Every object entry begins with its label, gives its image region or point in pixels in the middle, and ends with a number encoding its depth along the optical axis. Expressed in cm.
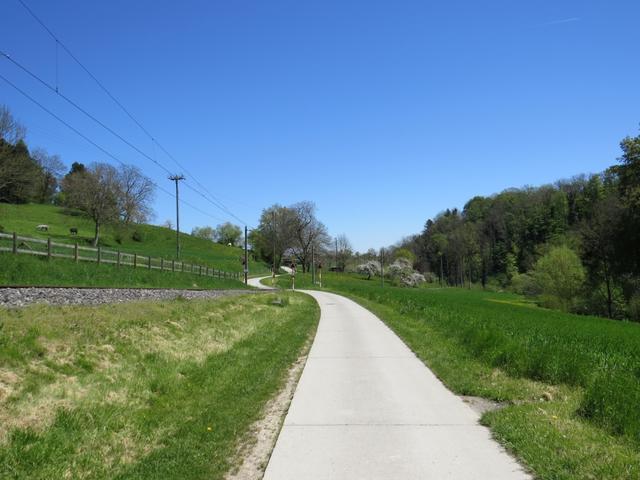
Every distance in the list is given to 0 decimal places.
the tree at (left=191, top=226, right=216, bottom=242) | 18212
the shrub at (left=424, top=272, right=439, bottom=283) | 14910
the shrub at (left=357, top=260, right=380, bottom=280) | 14125
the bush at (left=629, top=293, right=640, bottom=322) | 4750
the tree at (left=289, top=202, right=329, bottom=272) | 12475
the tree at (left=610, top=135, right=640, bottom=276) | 3944
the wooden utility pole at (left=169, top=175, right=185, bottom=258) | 6350
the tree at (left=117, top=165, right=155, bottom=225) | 7681
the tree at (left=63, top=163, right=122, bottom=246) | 6975
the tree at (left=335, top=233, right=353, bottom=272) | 16100
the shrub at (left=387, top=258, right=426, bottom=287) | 12414
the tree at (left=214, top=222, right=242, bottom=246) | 17512
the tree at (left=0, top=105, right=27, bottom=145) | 4425
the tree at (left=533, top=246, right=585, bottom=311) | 6000
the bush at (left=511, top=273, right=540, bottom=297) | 8550
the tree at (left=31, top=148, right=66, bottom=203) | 10528
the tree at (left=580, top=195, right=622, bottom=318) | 4956
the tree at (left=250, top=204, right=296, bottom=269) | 12425
